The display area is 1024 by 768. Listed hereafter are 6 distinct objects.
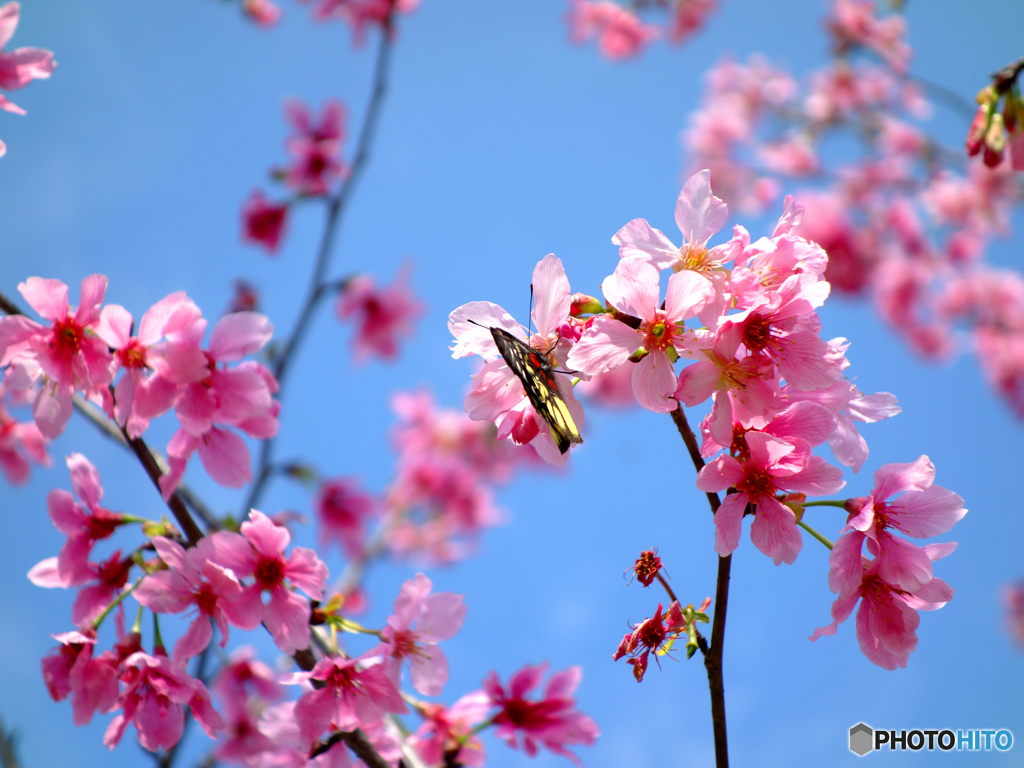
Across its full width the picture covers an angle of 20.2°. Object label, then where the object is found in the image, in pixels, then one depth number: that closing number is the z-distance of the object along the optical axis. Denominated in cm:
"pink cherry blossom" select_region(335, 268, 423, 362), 296
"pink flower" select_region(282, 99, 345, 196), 260
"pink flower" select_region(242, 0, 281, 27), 374
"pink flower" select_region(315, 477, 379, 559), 271
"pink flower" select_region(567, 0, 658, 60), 455
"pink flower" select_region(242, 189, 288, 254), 279
